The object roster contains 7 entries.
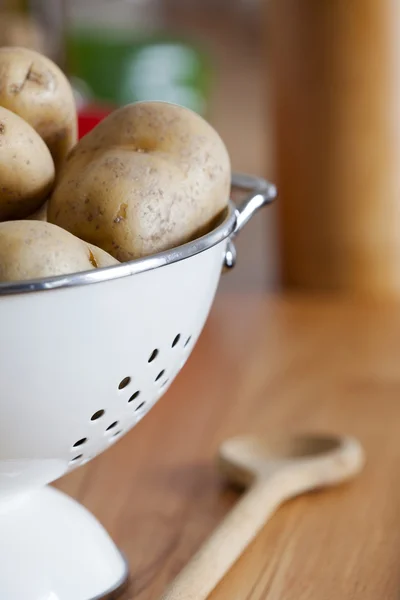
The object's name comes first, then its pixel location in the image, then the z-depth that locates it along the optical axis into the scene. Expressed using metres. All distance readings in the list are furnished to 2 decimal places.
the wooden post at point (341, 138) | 1.30
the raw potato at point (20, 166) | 0.75
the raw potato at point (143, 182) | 0.75
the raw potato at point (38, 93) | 0.79
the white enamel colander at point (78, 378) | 0.69
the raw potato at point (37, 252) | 0.70
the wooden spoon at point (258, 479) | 0.79
